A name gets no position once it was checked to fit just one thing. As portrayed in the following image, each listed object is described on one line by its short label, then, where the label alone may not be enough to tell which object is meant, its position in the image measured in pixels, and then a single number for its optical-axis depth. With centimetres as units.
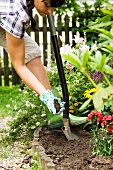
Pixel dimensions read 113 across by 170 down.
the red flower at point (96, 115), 346
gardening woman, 341
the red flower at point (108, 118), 338
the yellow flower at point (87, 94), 397
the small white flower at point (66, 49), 462
